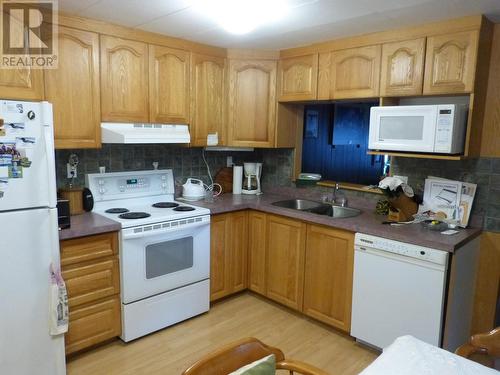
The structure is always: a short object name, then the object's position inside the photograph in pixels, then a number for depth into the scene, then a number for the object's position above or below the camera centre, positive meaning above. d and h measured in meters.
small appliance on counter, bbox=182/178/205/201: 3.31 -0.45
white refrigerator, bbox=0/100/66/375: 1.88 -0.51
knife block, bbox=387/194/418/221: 2.74 -0.46
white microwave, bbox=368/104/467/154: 2.31 +0.11
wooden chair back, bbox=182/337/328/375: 1.13 -0.68
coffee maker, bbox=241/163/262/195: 3.68 -0.37
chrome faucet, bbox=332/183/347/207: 3.25 -0.47
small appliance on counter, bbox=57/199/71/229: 2.32 -0.49
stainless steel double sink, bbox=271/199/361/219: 3.18 -0.57
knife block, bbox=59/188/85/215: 2.68 -0.45
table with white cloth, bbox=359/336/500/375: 1.23 -0.72
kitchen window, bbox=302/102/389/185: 3.70 -0.01
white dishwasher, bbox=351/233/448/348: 2.23 -0.91
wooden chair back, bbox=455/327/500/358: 1.40 -0.72
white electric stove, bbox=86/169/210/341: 2.58 -0.80
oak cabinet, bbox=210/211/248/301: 3.12 -0.95
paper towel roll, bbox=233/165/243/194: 3.64 -0.36
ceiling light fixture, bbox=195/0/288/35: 2.19 +0.78
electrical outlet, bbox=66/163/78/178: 2.77 -0.25
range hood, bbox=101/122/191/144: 2.65 +0.03
